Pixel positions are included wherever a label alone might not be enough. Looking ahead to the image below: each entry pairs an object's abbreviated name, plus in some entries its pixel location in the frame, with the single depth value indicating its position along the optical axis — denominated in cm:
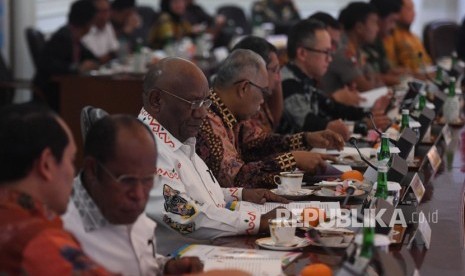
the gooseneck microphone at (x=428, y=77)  1066
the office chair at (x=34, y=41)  1475
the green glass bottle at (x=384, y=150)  605
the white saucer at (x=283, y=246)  486
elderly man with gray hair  634
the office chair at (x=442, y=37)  1773
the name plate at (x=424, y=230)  498
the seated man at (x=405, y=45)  1498
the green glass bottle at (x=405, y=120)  734
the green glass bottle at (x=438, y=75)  1102
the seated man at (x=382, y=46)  1354
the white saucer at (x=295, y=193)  607
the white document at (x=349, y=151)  741
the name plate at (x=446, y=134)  866
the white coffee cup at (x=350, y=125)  853
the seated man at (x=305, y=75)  890
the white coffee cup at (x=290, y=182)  608
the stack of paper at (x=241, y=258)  448
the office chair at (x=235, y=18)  2063
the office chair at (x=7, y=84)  1301
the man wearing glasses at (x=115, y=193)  402
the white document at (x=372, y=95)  1087
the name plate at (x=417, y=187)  576
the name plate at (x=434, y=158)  725
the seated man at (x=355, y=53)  1159
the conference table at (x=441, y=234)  464
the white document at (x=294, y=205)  558
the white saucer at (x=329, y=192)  602
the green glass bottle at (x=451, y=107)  978
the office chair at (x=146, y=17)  1954
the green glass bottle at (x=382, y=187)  514
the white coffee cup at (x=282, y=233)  490
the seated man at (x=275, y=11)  1942
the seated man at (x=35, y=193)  342
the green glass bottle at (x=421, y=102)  835
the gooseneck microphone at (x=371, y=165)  601
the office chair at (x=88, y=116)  538
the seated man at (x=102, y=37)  1494
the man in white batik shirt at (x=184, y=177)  518
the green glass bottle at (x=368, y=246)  385
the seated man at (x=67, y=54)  1344
